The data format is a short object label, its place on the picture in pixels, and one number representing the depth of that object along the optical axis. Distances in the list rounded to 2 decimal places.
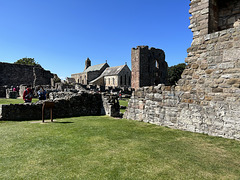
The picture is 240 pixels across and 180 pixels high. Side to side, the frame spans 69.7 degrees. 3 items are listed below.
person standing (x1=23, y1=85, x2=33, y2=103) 10.71
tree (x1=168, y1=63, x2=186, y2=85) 62.58
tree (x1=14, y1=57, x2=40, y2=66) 67.79
